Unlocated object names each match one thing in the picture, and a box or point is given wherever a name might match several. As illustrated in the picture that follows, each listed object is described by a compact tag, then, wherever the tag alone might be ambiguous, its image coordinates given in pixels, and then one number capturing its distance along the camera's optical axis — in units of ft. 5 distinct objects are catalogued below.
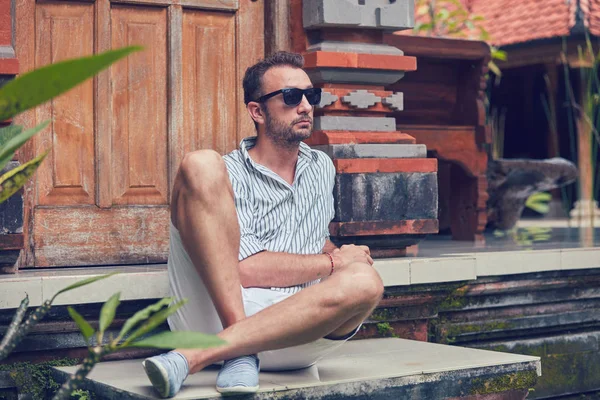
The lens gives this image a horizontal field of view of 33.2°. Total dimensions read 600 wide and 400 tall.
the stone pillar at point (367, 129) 15.12
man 9.80
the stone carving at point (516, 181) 24.73
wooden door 14.32
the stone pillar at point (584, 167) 28.52
